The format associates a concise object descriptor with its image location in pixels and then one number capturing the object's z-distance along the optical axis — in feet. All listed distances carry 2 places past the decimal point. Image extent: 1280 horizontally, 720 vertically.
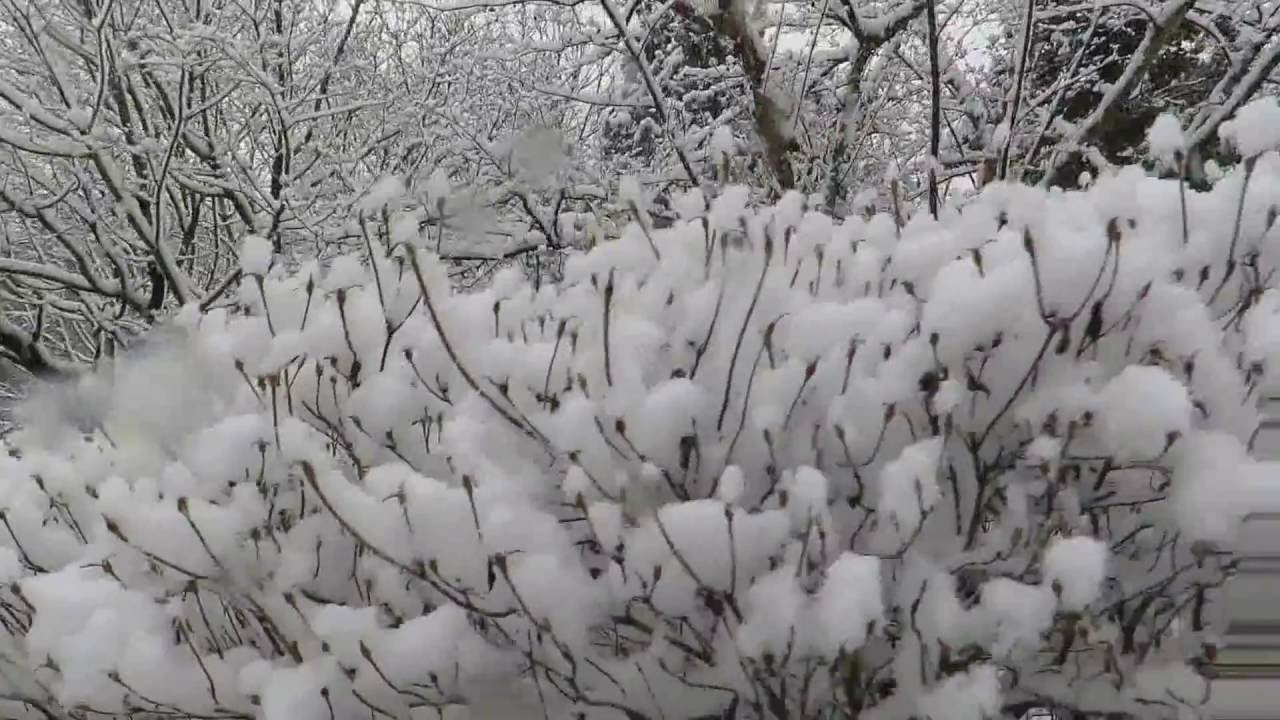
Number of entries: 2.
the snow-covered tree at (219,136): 17.33
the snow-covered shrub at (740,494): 4.97
